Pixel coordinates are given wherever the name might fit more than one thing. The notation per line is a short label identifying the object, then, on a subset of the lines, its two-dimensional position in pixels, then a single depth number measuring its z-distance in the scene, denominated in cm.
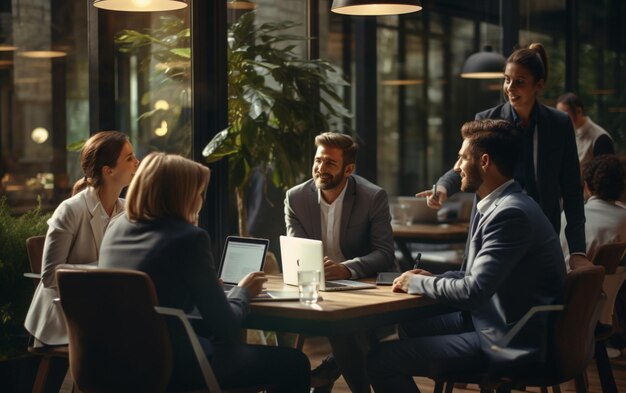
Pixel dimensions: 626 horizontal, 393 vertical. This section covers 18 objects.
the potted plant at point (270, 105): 541
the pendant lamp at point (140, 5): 418
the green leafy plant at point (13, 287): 453
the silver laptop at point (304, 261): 359
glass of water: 331
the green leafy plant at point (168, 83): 506
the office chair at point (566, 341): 332
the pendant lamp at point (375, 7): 415
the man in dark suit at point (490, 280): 332
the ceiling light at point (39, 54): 510
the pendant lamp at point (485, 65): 798
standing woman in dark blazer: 423
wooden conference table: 318
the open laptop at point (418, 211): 727
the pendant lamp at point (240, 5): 582
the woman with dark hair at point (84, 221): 385
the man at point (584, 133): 705
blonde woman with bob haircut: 304
